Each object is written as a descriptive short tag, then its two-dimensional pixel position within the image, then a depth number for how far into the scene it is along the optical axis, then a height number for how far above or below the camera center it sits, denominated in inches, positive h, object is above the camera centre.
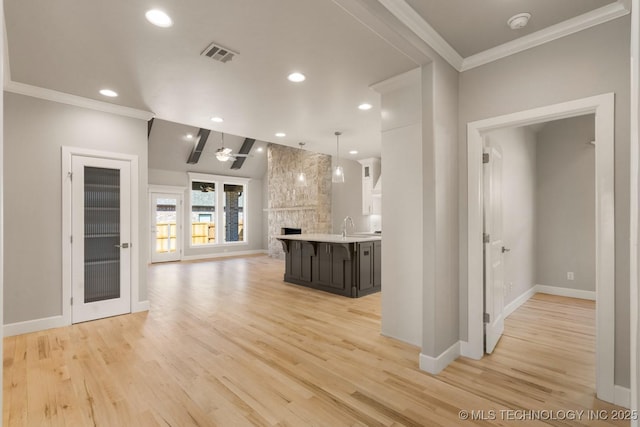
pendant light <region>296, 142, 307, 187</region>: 259.3 +27.7
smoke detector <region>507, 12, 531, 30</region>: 97.9 +58.2
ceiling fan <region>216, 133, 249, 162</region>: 287.0 +52.7
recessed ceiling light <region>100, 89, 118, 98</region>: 151.4 +57.0
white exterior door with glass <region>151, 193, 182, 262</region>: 373.1 -13.9
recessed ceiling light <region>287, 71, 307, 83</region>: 136.9 +57.9
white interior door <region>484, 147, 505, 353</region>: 124.7 -15.2
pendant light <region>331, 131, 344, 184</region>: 226.5 +27.0
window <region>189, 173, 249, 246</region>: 411.8 +7.1
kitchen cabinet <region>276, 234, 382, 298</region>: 209.9 -33.5
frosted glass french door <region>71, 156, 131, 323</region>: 162.7 -11.6
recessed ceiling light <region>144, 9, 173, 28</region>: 97.3 +59.4
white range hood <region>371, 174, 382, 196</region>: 341.1 +24.8
